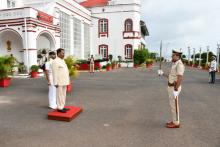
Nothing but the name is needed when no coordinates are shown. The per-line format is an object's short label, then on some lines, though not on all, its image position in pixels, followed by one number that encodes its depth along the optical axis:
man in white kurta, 6.07
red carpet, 5.99
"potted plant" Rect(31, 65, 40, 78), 16.81
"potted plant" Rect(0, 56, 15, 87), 11.75
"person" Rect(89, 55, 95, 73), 21.08
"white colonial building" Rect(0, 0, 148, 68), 17.33
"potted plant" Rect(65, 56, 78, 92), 11.23
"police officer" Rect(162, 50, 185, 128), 5.25
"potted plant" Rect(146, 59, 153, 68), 32.47
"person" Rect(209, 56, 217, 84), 13.93
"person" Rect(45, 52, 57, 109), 7.35
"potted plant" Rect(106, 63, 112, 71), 25.46
